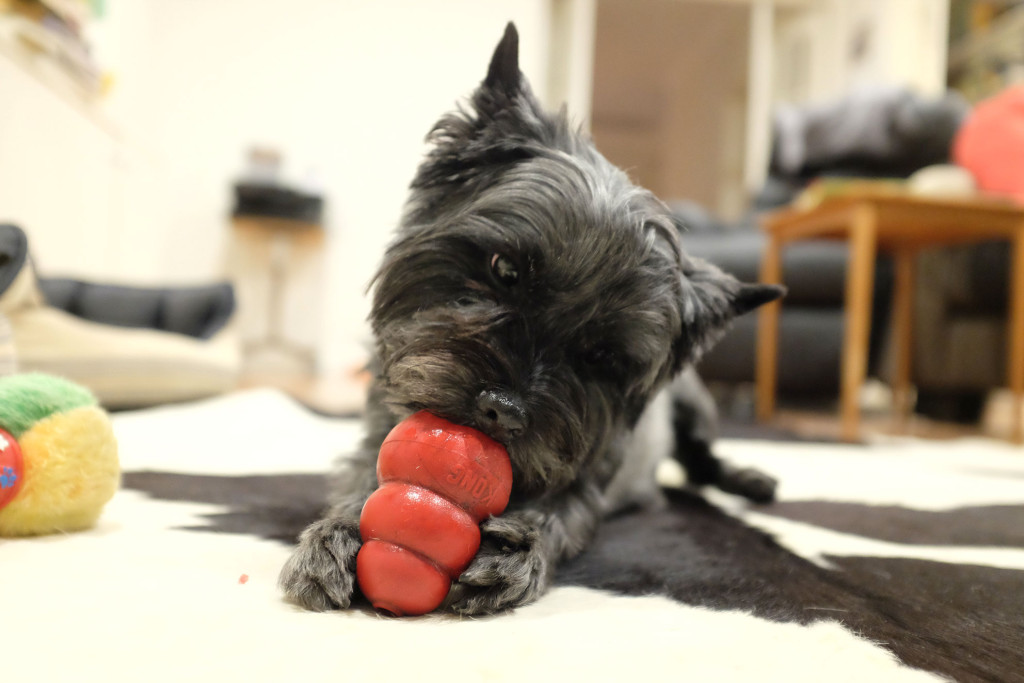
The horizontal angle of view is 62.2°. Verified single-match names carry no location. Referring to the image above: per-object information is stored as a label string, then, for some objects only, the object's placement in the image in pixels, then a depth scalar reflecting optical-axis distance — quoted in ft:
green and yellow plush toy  1.49
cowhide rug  1.14
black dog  1.39
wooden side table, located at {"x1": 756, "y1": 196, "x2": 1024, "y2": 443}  4.09
